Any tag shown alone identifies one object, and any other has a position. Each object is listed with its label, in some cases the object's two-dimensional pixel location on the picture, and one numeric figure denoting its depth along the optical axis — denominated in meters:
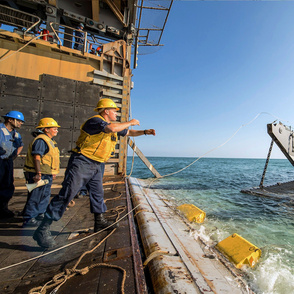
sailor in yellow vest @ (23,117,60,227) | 2.88
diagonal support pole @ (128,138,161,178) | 8.71
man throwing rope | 2.30
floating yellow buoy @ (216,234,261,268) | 2.53
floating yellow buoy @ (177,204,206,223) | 4.39
